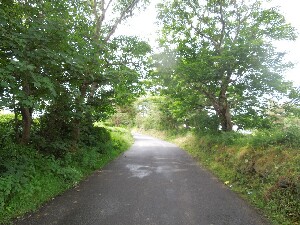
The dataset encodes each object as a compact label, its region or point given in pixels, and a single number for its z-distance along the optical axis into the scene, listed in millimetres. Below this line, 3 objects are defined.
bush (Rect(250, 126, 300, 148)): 7493
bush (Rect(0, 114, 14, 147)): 7555
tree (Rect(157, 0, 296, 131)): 11586
